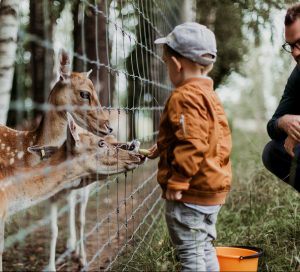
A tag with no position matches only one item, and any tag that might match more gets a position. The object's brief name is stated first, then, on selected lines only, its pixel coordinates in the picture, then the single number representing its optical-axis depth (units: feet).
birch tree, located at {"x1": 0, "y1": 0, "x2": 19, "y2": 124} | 17.39
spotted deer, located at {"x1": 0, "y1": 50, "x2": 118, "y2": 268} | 16.67
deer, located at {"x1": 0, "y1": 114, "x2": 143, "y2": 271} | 15.55
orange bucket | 11.64
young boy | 10.05
